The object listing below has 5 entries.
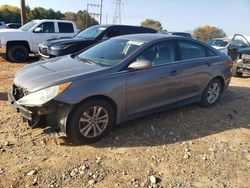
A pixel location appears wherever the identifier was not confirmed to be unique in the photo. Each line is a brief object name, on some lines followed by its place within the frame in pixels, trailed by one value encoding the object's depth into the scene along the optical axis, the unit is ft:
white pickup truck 26.50
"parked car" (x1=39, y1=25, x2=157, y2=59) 20.79
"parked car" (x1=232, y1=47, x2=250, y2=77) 22.99
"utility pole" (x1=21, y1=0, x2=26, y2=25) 38.42
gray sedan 9.07
